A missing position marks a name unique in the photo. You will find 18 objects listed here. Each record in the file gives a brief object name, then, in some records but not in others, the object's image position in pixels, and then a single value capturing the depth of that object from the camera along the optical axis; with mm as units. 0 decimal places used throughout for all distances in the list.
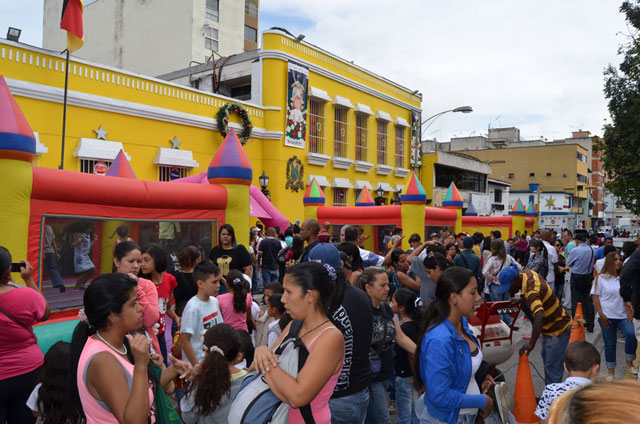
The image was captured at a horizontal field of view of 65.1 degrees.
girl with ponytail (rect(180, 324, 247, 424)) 3363
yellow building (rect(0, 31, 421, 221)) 12453
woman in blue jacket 2914
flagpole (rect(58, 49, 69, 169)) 11191
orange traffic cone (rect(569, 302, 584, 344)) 6866
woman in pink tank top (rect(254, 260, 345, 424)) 2273
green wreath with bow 16766
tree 16766
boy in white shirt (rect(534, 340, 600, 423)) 3340
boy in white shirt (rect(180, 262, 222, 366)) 4445
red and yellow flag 10539
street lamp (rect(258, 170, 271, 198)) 17828
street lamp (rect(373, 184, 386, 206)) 23316
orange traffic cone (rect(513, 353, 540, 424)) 5180
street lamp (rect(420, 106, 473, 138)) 19844
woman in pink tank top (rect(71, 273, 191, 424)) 2400
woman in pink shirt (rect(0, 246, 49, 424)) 3508
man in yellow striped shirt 5328
